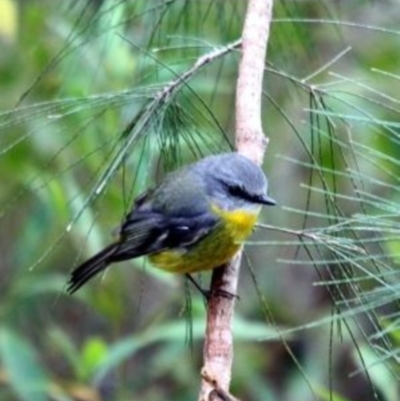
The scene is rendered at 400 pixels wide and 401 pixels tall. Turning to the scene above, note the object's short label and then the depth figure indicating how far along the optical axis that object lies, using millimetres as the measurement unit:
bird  6234
